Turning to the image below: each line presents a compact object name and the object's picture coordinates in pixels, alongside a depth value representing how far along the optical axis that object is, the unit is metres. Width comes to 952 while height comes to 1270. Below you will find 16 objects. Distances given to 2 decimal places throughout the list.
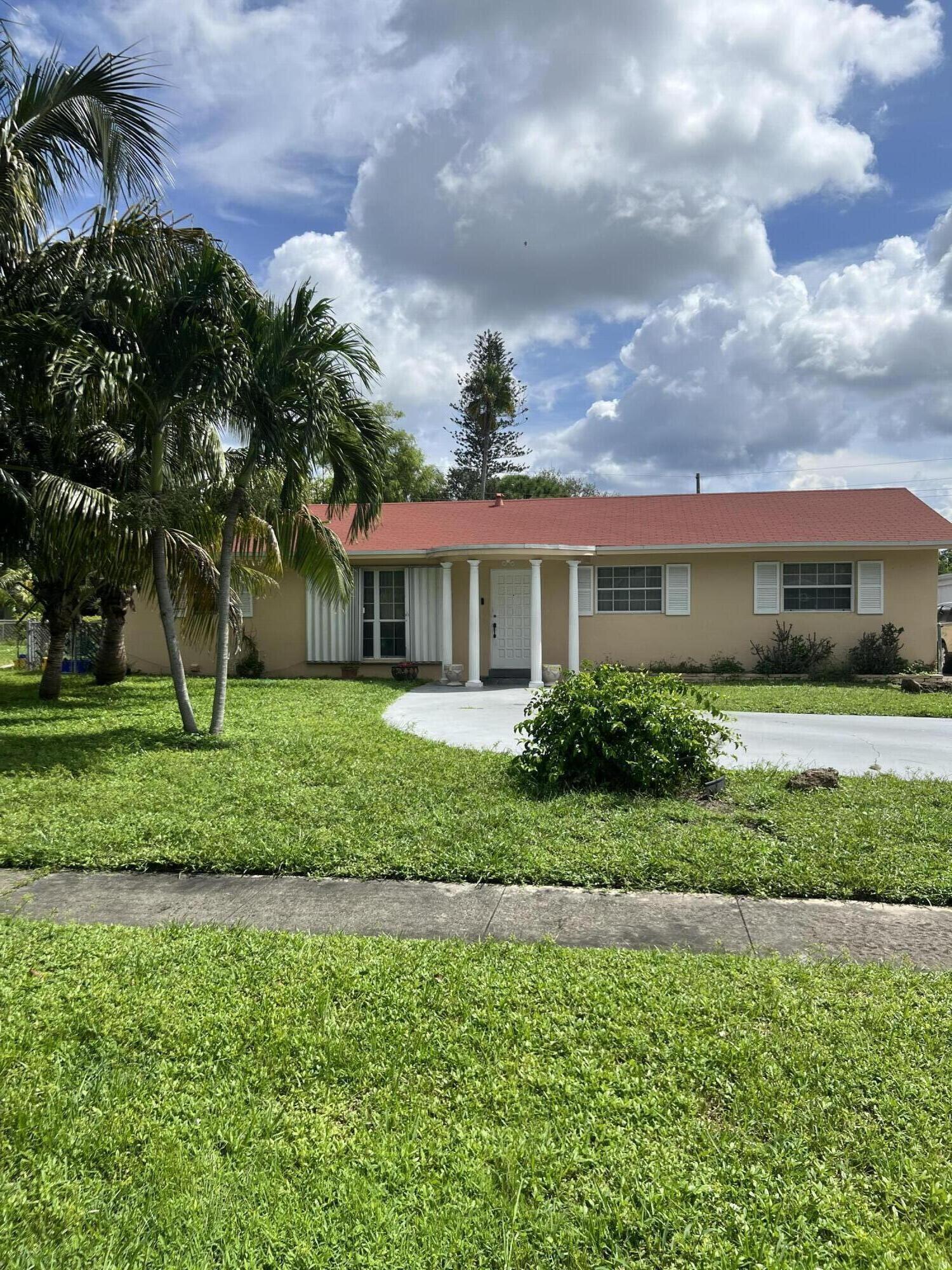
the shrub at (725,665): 17.25
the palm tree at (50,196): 8.62
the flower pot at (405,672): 17.52
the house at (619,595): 17.25
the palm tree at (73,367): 8.45
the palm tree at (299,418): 8.85
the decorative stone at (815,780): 7.00
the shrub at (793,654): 17.08
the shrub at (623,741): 7.00
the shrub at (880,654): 16.80
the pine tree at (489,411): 40.81
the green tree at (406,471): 37.88
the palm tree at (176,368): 8.62
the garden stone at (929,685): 14.82
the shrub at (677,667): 17.42
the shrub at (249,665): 17.97
